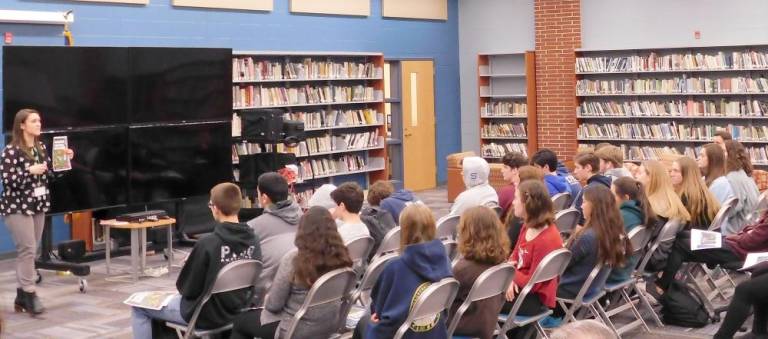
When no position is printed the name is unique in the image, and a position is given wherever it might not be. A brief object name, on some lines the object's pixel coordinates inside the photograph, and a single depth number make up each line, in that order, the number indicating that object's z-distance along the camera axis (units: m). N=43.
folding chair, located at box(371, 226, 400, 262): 6.29
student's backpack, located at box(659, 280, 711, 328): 6.75
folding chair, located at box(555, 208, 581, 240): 6.83
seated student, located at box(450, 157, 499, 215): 7.36
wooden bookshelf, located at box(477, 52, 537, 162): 15.56
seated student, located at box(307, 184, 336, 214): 7.03
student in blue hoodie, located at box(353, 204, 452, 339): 4.67
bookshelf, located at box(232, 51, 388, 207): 12.23
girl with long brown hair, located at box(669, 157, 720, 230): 6.99
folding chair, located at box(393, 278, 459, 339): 4.51
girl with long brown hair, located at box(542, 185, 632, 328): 5.79
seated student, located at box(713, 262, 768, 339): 5.59
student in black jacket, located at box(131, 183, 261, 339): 5.27
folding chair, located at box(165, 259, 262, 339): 5.18
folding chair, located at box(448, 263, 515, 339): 4.78
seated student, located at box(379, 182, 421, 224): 6.86
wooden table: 8.87
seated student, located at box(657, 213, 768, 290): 6.10
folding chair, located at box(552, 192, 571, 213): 7.75
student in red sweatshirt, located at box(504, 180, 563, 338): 5.43
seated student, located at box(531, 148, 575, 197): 8.00
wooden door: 15.26
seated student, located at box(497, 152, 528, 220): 8.05
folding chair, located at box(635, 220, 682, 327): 6.54
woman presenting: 7.64
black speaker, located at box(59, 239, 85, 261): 9.48
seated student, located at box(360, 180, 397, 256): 6.54
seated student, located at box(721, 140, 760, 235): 7.54
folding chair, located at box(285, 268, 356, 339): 4.78
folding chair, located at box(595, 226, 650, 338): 6.13
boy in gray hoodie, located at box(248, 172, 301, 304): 5.75
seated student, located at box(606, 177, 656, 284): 6.28
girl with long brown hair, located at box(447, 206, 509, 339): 4.94
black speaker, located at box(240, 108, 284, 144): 11.42
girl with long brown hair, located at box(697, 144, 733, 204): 7.53
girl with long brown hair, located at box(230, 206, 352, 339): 4.87
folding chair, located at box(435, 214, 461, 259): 6.75
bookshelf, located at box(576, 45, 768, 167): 13.34
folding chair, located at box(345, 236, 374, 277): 5.81
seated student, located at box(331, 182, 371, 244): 5.91
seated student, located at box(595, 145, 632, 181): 8.18
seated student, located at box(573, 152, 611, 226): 7.73
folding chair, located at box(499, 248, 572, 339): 5.22
